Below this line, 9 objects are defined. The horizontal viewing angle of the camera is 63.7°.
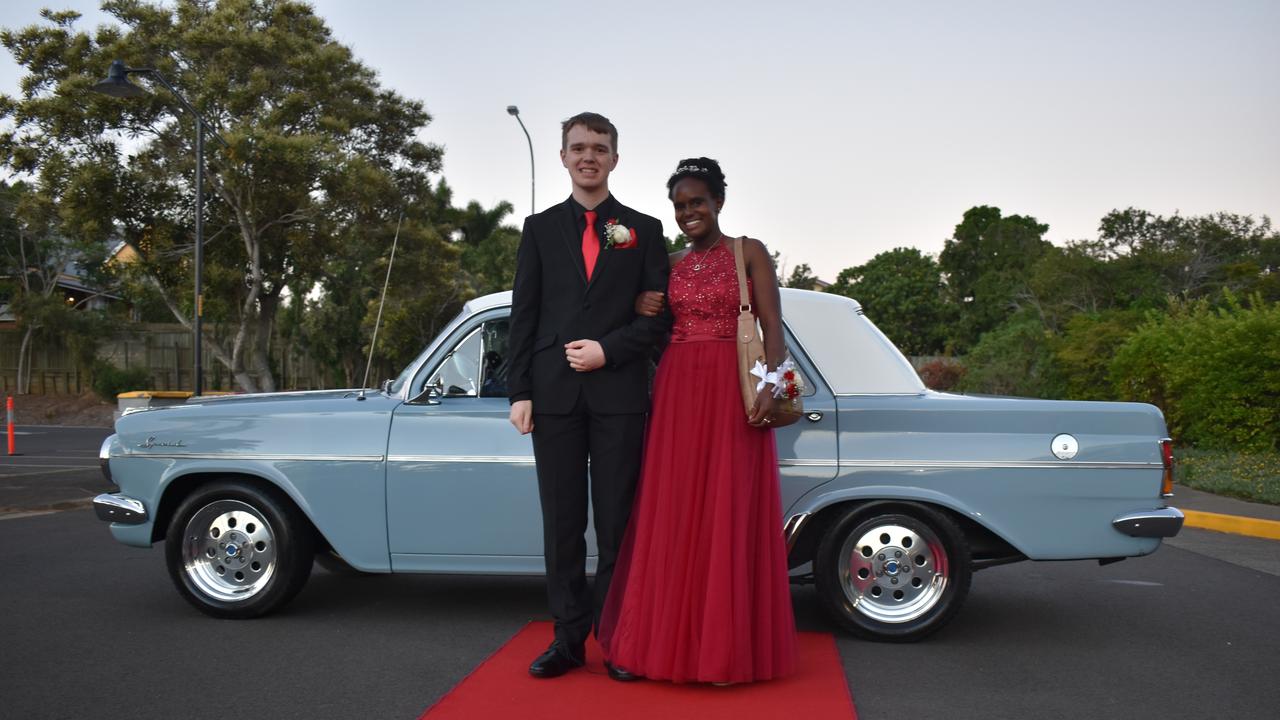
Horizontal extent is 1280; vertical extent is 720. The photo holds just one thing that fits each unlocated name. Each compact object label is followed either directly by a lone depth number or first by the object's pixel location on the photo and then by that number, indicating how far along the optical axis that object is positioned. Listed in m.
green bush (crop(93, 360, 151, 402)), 29.55
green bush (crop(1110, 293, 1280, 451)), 13.34
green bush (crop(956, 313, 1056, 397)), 21.58
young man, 4.12
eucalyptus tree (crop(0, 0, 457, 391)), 24.41
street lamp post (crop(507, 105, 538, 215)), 28.45
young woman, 4.07
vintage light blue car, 4.85
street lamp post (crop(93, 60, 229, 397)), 14.98
